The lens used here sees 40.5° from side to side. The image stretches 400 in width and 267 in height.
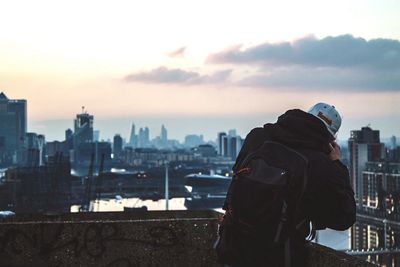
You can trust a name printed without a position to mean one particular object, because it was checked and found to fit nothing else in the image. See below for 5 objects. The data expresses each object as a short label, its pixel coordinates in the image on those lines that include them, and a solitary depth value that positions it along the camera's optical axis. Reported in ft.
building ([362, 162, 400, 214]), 224.94
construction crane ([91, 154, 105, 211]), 259.17
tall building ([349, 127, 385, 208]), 252.36
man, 6.55
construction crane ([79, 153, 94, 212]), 224.47
